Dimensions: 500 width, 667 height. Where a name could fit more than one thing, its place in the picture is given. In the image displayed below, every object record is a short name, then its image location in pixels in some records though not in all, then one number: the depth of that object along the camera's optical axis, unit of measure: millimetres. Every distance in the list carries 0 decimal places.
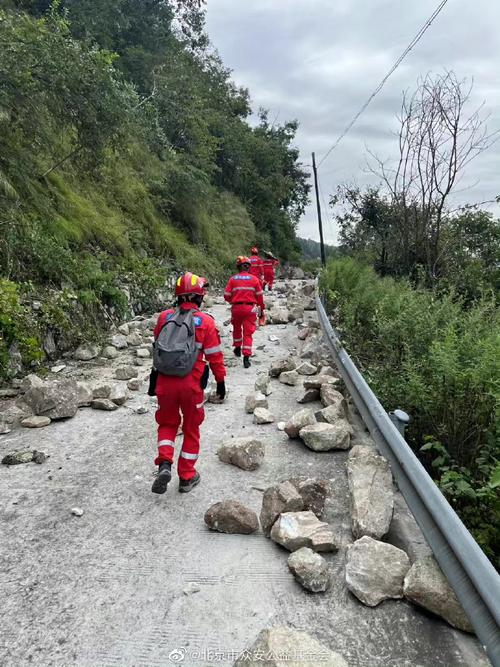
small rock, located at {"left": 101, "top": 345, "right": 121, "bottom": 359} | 7727
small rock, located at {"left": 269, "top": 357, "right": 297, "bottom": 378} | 6973
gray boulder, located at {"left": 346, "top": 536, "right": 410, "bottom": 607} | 2447
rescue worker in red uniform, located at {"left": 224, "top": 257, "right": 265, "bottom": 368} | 7988
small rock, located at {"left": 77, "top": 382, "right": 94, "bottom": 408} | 5480
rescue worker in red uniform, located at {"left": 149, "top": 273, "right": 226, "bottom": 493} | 3748
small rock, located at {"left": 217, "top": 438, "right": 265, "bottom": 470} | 4098
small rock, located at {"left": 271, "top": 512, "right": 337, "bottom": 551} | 2842
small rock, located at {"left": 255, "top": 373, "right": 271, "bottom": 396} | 6191
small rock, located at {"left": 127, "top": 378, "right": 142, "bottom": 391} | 6238
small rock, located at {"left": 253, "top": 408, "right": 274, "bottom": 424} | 5148
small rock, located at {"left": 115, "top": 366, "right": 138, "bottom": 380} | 6609
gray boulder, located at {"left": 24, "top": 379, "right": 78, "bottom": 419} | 5141
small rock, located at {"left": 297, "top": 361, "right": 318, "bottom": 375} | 6887
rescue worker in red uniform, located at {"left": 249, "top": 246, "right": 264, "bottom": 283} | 13825
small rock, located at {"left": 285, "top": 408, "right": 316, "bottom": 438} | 4625
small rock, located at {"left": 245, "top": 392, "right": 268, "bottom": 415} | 5488
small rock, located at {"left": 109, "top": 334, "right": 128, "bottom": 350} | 8242
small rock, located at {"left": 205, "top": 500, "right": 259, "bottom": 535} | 3123
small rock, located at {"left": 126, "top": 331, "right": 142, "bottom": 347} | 8547
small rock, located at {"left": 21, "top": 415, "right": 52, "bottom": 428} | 4895
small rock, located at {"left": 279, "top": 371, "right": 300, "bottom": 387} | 6566
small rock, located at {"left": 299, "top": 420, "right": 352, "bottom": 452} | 4312
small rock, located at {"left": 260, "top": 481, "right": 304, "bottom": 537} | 3107
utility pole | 33969
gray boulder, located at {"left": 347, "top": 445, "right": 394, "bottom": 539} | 2943
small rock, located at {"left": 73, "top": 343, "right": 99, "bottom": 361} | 7449
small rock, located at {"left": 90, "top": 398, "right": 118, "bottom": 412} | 5422
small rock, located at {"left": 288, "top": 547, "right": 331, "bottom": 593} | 2557
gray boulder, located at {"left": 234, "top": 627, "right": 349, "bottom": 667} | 1983
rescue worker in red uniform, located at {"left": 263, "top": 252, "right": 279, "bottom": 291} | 18094
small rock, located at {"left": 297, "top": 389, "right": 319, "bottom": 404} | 5719
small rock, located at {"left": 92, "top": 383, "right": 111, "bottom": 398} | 5633
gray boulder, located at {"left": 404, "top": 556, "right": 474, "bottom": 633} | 2213
